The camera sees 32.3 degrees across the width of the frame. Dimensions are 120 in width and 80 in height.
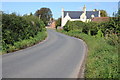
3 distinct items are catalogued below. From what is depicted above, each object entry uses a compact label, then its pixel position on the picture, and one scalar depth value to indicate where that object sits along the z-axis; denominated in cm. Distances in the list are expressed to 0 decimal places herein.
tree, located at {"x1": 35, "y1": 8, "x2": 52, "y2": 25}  10338
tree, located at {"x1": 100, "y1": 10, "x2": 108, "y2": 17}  9844
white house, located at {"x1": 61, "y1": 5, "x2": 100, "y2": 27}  9094
